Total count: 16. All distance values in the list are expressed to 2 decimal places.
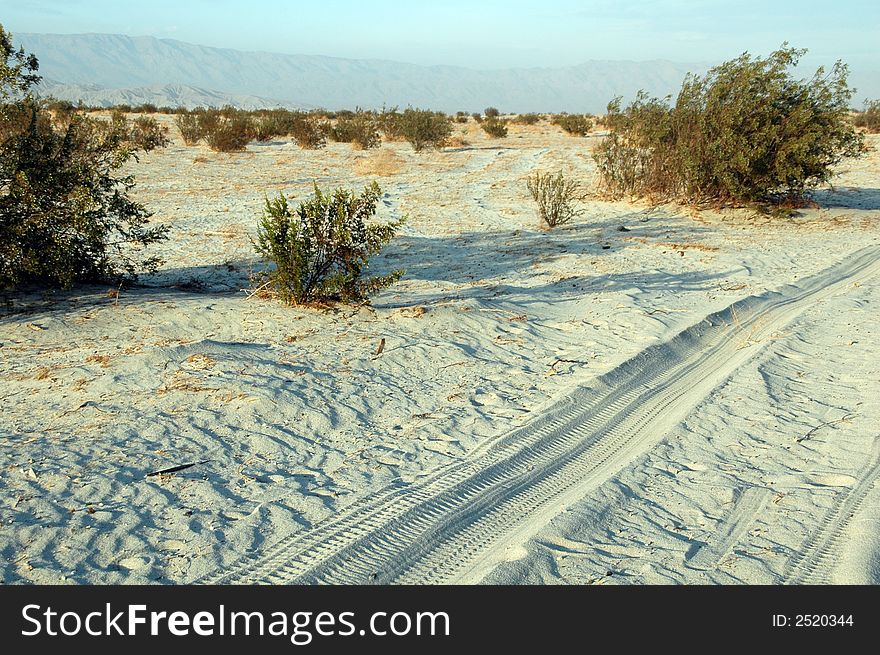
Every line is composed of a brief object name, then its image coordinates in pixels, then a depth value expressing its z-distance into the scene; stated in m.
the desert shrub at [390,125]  27.32
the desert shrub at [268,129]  26.59
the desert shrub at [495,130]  31.47
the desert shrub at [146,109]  38.11
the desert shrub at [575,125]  33.44
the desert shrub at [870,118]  30.41
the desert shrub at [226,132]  22.81
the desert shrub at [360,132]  24.36
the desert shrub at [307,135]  24.14
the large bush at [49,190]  6.55
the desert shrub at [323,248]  7.07
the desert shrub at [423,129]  24.56
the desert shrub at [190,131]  24.47
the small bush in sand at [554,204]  12.30
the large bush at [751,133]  12.41
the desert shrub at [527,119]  40.75
